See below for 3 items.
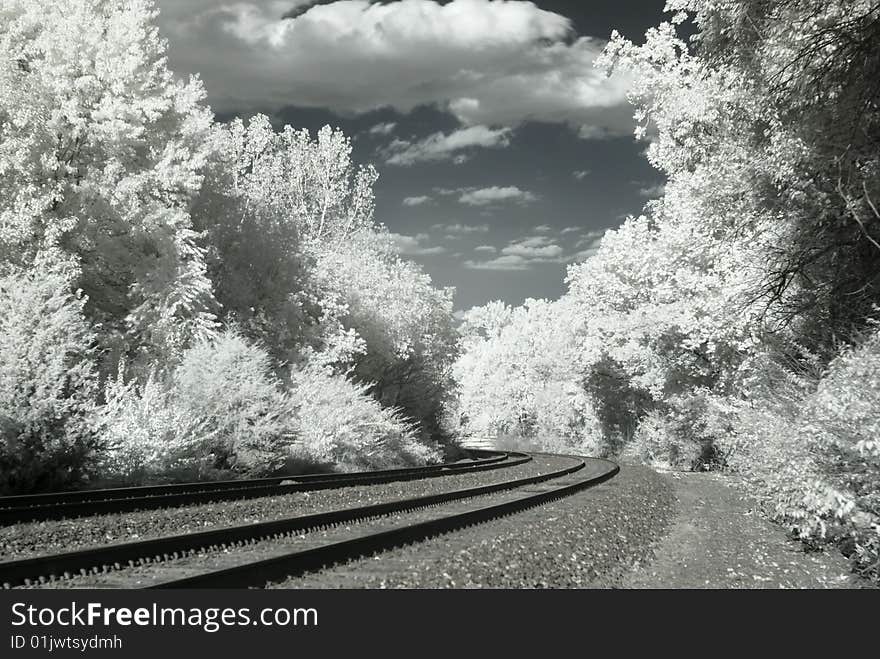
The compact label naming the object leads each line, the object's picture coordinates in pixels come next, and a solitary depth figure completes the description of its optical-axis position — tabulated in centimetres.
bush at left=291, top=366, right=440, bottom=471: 2575
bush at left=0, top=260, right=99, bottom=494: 1514
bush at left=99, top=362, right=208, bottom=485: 1772
